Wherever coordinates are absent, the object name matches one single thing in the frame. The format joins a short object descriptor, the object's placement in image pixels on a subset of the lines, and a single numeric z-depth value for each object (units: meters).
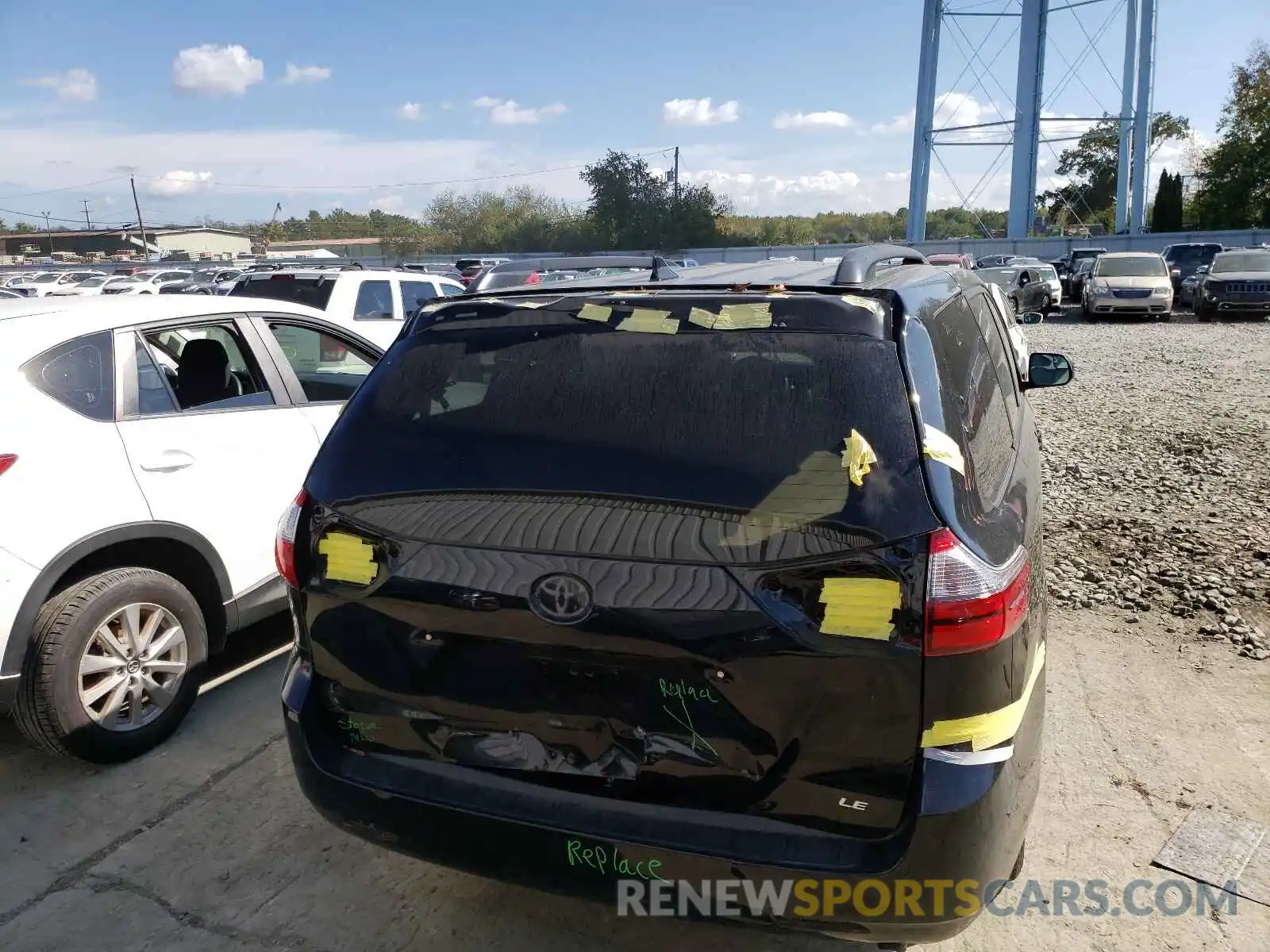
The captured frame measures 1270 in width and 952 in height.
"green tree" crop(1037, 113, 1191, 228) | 77.69
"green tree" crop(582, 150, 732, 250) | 62.00
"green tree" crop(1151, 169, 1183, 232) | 48.78
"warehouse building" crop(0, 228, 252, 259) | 97.69
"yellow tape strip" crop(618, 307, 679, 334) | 2.37
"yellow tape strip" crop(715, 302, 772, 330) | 2.28
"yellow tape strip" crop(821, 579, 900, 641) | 1.94
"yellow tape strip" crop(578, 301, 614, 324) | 2.46
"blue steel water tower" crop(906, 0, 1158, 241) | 43.53
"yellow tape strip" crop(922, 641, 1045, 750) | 1.97
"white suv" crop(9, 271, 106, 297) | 32.06
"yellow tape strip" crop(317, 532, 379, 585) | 2.36
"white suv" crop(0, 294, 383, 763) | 3.39
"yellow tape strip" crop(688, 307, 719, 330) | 2.34
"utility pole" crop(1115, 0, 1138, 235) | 43.88
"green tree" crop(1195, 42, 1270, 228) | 47.84
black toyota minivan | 1.98
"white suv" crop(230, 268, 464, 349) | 10.34
